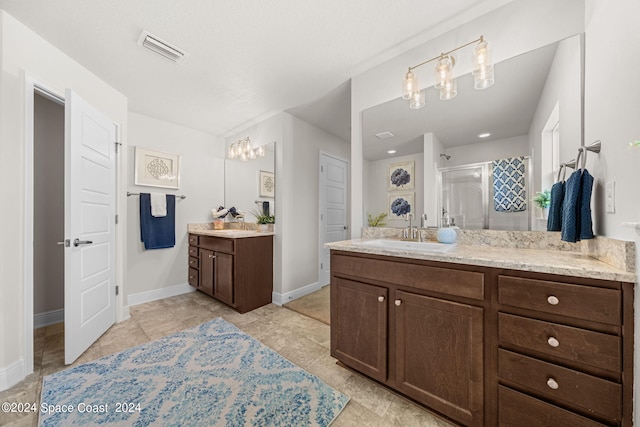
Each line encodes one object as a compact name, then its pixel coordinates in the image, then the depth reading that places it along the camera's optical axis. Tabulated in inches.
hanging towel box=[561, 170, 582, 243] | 43.2
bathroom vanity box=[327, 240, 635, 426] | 34.2
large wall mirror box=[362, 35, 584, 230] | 53.6
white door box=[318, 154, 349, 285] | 141.6
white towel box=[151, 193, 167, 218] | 121.3
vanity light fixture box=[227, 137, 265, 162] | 130.8
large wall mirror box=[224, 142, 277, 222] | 126.1
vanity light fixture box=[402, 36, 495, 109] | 56.9
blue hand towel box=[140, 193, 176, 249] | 119.7
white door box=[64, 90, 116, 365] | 68.7
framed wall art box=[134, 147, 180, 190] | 120.4
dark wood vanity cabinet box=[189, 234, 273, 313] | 106.2
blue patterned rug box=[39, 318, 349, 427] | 51.3
